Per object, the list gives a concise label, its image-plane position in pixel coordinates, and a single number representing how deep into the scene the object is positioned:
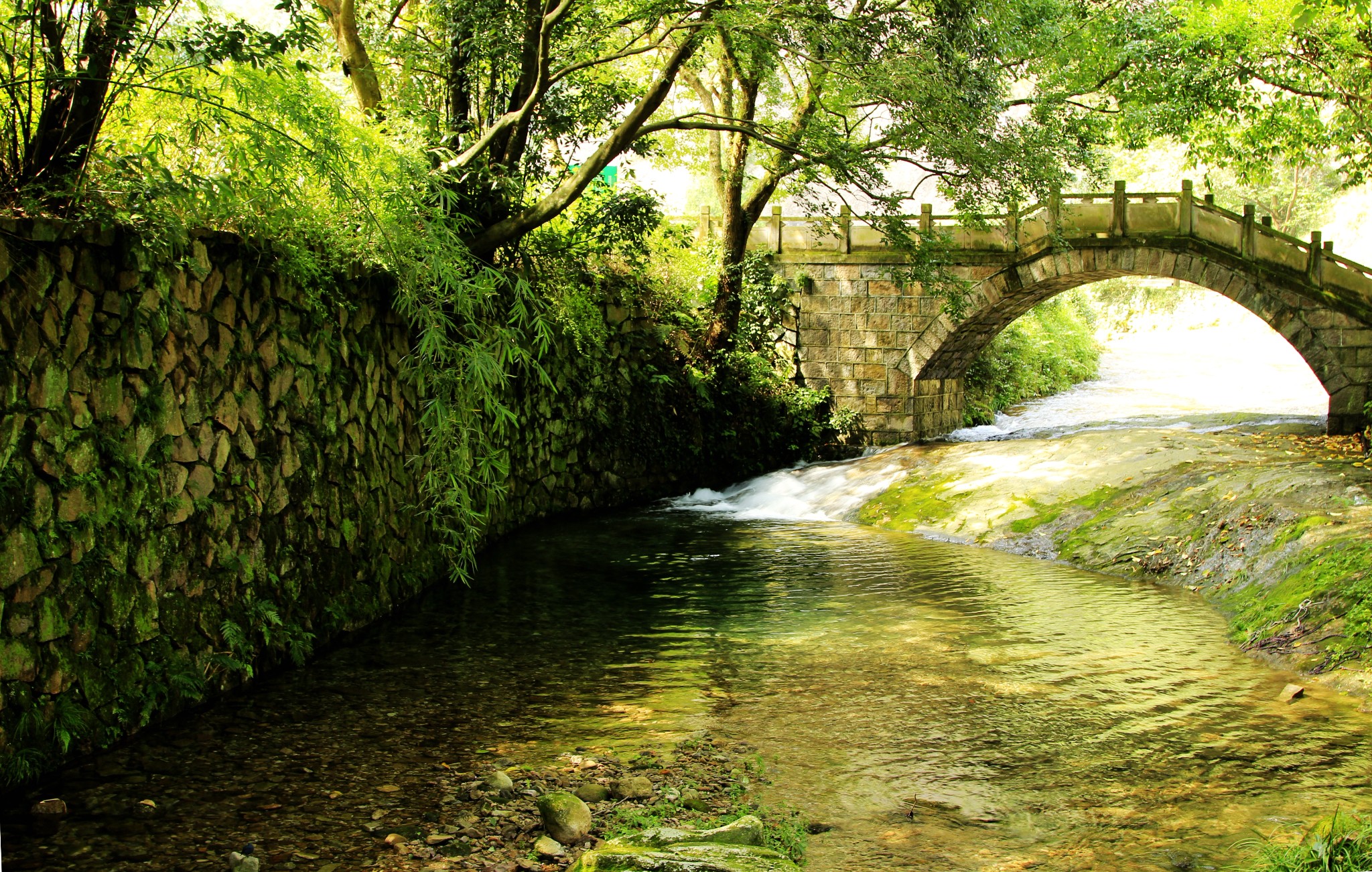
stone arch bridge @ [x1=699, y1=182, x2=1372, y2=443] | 16.59
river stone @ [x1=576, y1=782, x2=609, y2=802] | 4.65
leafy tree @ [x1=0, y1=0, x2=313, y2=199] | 4.72
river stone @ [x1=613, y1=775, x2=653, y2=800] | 4.68
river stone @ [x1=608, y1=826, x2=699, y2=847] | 3.90
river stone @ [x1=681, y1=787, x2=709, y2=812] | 4.57
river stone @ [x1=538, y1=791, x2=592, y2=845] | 4.24
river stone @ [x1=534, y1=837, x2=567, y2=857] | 4.09
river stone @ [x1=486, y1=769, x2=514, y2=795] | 4.74
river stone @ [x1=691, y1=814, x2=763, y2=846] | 4.00
